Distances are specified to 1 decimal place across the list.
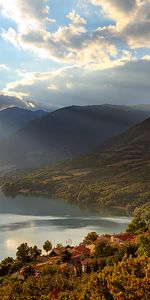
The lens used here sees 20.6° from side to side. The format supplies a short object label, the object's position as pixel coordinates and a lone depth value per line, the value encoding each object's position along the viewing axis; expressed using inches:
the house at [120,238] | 3868.9
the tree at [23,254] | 3599.9
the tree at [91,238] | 4202.3
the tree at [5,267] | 3243.1
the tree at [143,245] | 2665.4
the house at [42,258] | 3567.9
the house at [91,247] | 3558.3
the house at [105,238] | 4058.8
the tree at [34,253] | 3703.7
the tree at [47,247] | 4087.6
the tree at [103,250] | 3137.3
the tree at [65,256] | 3299.7
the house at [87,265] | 2846.7
